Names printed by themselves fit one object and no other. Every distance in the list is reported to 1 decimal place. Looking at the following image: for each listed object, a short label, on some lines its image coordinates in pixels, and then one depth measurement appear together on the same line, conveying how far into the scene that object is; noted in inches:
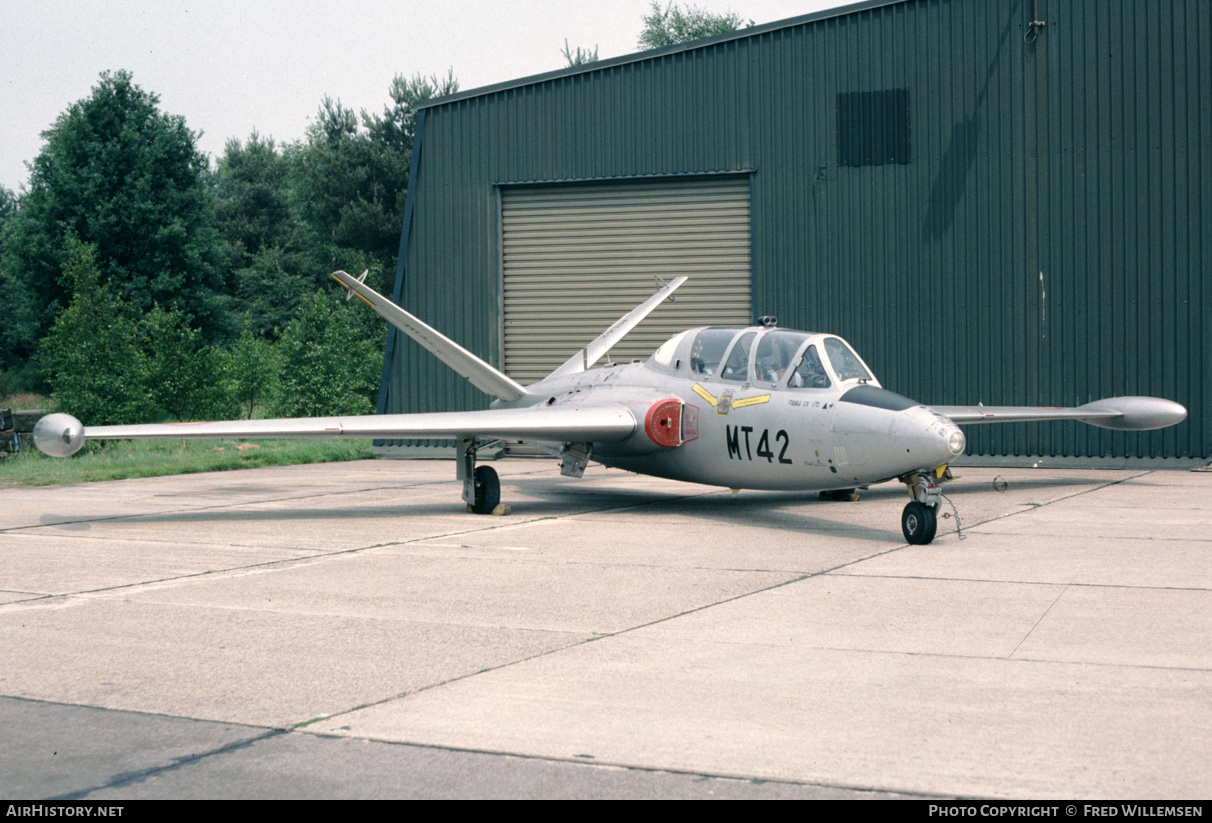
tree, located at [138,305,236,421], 1338.6
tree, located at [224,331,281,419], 1718.8
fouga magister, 420.5
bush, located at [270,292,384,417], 1371.8
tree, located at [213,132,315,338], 2524.6
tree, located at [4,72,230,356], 2036.2
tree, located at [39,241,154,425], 1327.5
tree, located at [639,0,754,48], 3048.7
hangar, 716.0
